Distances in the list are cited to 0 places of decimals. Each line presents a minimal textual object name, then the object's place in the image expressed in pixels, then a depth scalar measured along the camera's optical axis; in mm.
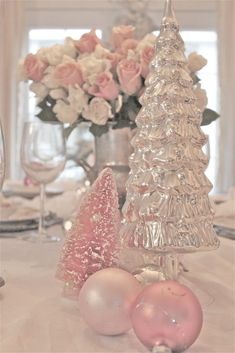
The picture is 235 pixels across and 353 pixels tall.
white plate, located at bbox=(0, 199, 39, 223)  1155
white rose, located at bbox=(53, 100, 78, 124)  1071
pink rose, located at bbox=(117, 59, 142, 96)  1021
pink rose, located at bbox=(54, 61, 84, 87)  1047
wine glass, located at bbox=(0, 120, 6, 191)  689
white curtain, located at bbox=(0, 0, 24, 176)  3877
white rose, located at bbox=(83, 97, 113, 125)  1040
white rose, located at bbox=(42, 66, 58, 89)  1083
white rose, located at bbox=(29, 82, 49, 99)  1121
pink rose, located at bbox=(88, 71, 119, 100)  1034
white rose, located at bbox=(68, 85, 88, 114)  1057
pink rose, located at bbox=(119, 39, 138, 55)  1094
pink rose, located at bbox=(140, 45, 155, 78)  1041
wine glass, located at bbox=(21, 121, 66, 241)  1060
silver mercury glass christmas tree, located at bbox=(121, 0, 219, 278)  630
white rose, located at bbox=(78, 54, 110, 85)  1051
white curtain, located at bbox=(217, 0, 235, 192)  3859
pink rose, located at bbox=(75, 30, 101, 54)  1110
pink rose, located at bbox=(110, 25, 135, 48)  1129
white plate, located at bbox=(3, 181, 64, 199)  1517
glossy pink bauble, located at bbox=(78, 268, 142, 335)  516
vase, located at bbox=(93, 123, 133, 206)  1087
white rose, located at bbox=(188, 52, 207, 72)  1086
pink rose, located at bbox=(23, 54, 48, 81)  1106
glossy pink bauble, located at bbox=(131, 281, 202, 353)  477
